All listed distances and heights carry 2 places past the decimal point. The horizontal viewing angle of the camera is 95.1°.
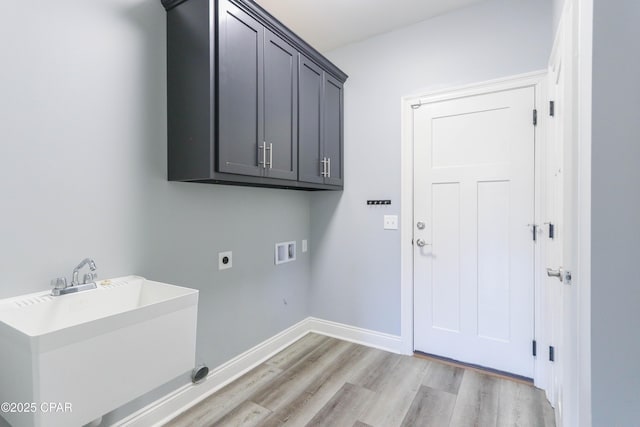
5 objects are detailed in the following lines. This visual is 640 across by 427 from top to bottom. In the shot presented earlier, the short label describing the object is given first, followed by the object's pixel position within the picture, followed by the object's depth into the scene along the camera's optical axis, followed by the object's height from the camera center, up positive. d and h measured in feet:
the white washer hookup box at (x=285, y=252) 8.42 -1.26
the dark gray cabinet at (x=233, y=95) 5.08 +2.23
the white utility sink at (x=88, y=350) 2.90 -1.60
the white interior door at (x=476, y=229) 6.83 -0.50
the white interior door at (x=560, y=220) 3.88 -0.19
